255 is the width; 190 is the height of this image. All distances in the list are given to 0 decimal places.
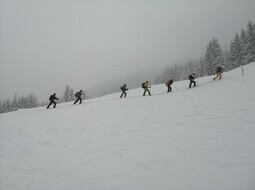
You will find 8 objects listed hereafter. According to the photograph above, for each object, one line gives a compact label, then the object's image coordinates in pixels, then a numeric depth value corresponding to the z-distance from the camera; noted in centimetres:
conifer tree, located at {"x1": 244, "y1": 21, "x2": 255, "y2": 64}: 5632
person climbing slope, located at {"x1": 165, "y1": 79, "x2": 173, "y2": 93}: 2412
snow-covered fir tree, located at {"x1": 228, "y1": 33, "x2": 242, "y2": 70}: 6100
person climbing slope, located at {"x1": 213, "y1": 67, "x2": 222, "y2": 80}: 2569
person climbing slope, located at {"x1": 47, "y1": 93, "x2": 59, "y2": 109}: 2359
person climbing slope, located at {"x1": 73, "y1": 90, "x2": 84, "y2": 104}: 2428
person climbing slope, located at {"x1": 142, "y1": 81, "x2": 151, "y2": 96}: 2405
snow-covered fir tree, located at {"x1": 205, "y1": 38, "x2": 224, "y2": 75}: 6158
